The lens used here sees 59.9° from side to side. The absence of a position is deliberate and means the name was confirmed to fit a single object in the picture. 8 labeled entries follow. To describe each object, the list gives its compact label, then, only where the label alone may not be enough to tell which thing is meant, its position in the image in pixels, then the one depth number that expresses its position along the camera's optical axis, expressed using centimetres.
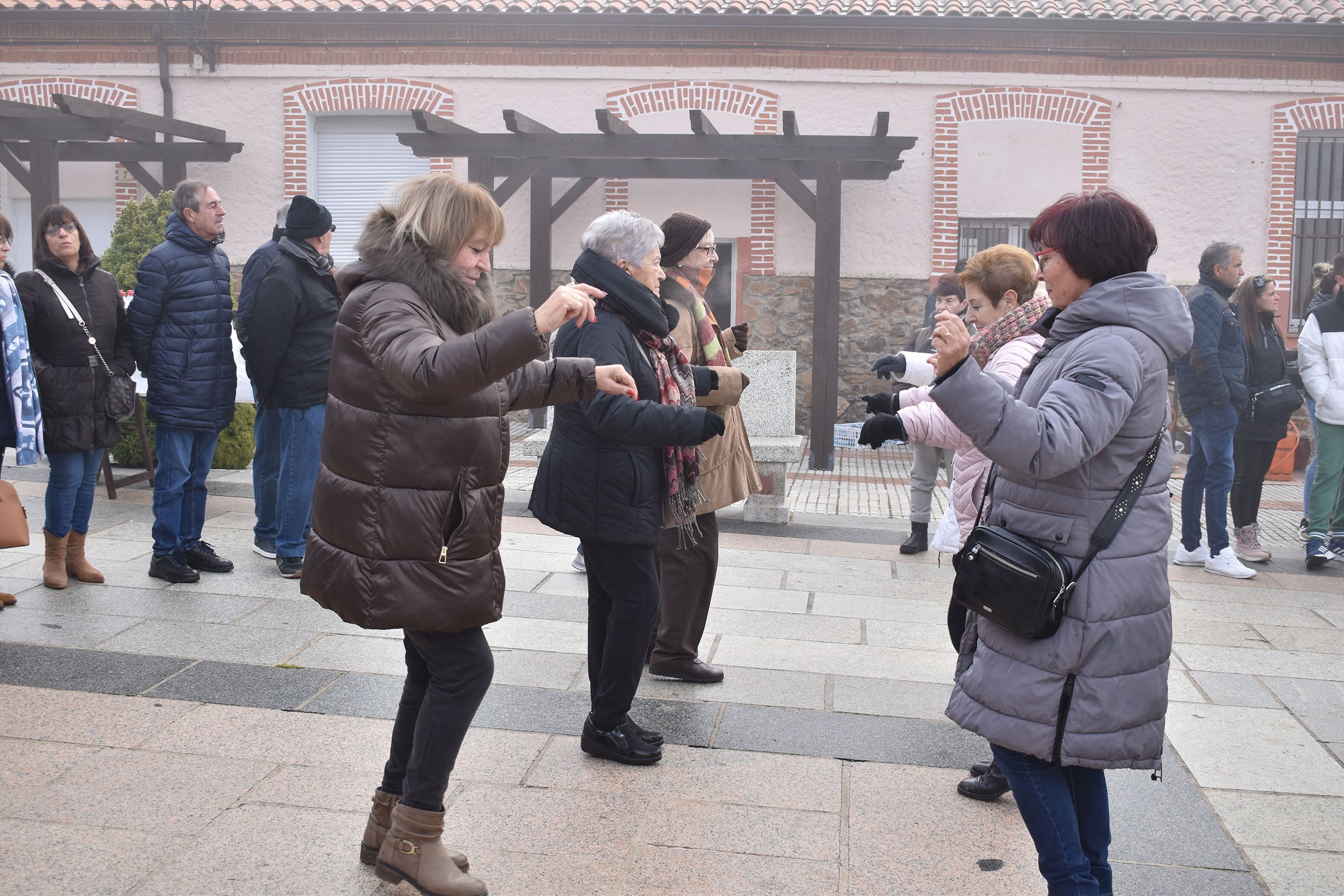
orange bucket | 1219
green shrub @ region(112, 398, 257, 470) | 872
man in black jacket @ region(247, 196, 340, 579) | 579
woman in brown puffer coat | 265
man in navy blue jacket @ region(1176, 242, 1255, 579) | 680
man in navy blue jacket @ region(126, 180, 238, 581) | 576
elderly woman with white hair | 360
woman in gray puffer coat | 235
